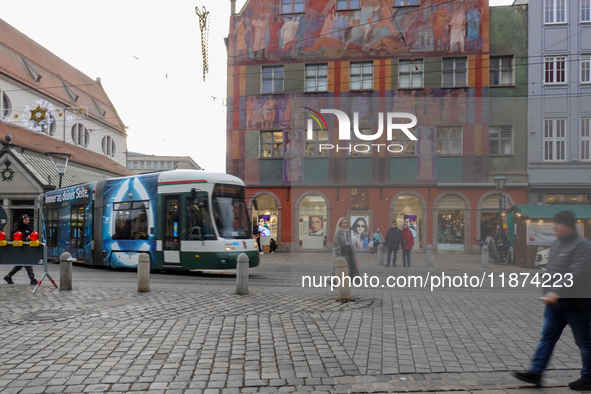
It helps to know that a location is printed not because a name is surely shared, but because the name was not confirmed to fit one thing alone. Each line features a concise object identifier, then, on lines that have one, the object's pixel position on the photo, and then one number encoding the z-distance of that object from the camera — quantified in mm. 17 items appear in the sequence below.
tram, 14609
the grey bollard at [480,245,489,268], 16859
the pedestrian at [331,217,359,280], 11133
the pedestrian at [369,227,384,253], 12948
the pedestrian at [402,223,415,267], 16928
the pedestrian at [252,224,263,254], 25894
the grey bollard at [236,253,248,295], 10438
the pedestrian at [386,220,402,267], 16616
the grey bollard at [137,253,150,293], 10820
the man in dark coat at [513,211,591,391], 4578
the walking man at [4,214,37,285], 12250
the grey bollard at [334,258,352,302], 9625
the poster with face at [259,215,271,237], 27812
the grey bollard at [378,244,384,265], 17516
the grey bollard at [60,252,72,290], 11188
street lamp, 15867
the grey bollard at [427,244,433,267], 15298
